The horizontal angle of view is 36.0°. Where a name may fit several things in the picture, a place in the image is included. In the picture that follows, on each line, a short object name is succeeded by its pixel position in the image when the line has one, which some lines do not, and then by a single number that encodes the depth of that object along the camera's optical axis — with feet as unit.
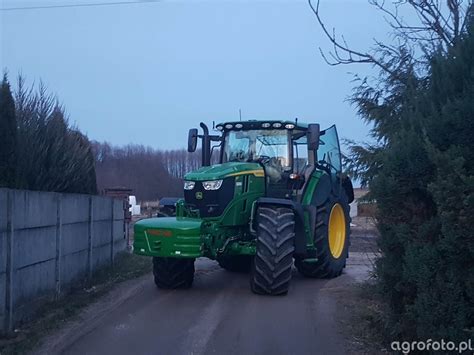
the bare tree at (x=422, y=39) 32.50
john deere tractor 39.86
